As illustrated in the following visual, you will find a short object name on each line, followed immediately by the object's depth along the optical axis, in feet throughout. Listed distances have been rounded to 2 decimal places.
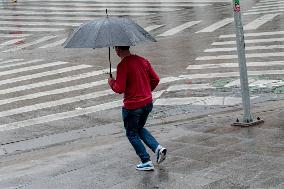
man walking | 47.65
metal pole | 63.82
